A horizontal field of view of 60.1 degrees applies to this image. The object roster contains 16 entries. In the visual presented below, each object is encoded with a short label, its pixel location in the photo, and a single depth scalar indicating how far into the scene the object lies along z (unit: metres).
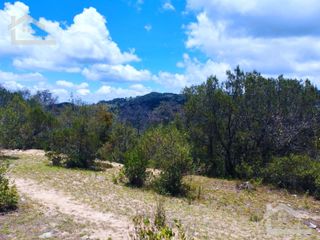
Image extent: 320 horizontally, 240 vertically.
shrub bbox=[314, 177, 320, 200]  11.70
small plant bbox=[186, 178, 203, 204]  10.33
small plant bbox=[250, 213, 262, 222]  8.78
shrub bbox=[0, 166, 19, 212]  7.31
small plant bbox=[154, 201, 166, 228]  6.49
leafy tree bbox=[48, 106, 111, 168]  13.39
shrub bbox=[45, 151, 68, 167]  13.28
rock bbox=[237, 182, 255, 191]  12.07
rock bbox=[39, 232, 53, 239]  5.96
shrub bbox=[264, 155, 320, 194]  12.27
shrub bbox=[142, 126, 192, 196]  10.67
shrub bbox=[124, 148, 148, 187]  11.17
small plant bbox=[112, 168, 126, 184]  11.28
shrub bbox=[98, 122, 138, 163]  19.45
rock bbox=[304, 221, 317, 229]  8.65
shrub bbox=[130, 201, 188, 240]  3.09
